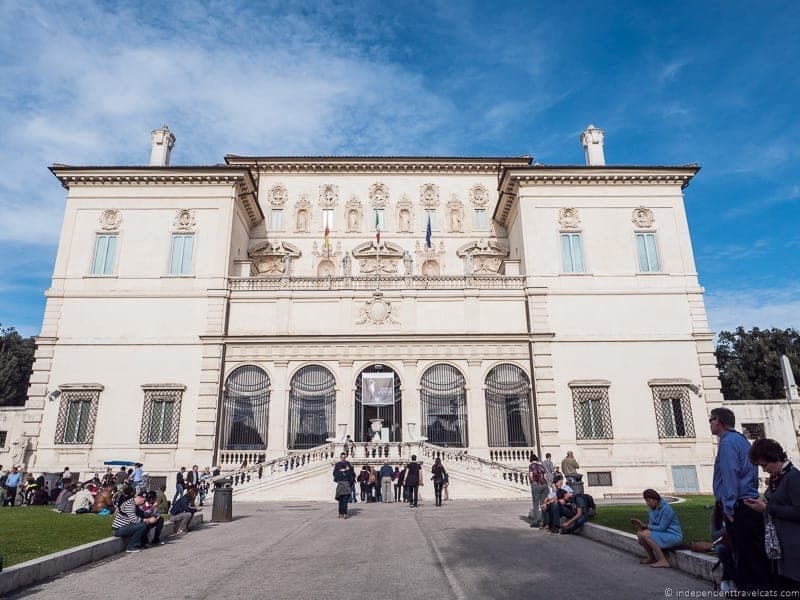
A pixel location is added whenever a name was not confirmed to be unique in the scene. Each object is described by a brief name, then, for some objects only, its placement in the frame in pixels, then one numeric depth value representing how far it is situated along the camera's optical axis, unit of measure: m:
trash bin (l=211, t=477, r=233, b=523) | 15.52
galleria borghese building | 25.14
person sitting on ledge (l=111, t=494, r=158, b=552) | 10.62
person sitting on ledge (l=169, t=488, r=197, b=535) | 12.96
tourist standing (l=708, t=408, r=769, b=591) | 5.63
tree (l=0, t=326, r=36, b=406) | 48.00
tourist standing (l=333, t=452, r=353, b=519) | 15.39
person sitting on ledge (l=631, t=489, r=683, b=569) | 8.28
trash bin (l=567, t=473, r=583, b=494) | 12.93
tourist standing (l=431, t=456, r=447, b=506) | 18.95
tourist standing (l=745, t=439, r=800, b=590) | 4.77
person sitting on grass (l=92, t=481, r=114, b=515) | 16.44
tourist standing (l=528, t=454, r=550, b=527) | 12.94
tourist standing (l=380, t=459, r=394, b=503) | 21.09
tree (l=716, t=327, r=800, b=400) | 49.88
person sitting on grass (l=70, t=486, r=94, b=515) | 16.45
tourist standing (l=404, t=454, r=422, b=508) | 18.80
